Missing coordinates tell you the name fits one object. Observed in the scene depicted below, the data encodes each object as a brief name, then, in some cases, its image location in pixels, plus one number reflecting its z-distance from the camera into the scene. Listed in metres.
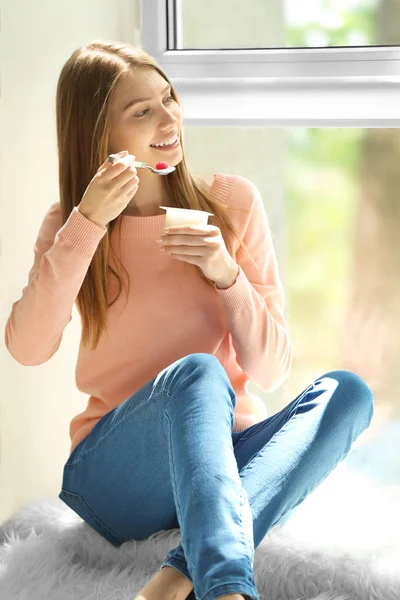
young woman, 2.59
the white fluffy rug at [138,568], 2.62
